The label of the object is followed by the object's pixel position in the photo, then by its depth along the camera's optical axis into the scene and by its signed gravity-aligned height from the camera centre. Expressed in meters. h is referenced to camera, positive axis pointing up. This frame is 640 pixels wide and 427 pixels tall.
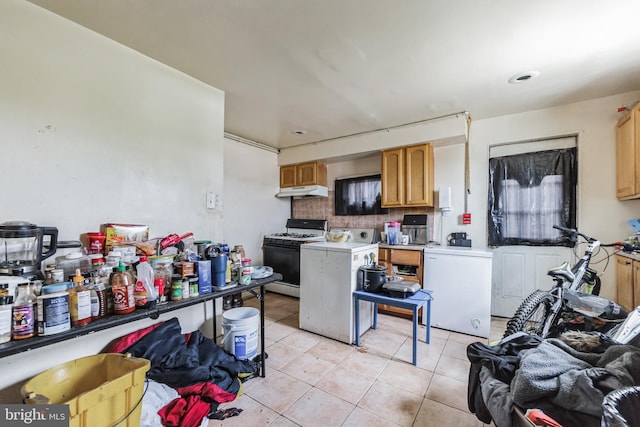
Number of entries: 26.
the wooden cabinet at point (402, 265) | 3.12 -0.67
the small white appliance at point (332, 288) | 2.48 -0.78
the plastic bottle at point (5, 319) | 0.97 -0.41
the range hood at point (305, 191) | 4.29 +0.37
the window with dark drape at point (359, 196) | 4.03 +0.28
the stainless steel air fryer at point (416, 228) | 3.57 -0.22
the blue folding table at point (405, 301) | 2.11 -0.78
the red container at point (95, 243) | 1.62 -0.20
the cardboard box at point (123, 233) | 1.68 -0.15
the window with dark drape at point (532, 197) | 2.88 +0.19
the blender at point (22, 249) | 1.19 -0.19
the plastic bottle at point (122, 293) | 1.25 -0.40
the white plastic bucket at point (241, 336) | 1.99 -0.99
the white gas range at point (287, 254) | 3.90 -0.66
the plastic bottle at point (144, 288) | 1.33 -0.41
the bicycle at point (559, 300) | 1.91 -0.70
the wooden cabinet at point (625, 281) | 2.20 -0.64
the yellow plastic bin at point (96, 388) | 1.02 -0.82
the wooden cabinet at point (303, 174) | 4.34 +0.68
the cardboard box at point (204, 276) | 1.60 -0.40
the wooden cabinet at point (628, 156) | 2.25 +0.54
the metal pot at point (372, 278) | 2.39 -0.63
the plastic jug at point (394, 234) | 3.56 -0.30
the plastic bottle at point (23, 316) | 1.00 -0.42
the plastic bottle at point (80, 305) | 1.12 -0.42
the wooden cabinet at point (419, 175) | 3.33 +0.50
